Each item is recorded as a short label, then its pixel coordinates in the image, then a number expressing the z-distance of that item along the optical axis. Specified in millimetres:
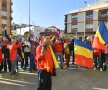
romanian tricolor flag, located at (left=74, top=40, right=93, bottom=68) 4525
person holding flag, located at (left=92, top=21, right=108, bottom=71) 4625
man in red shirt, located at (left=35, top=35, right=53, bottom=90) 2623
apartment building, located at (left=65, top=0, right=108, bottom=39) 24647
